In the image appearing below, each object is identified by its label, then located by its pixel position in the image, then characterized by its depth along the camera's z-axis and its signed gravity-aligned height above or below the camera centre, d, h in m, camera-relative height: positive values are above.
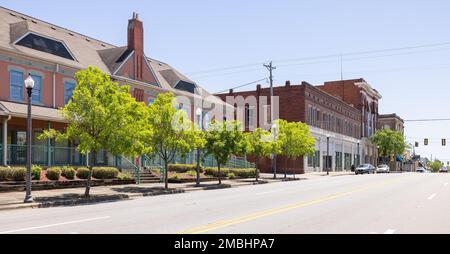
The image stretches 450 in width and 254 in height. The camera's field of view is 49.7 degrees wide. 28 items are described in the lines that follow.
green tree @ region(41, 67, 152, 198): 20.56 +1.37
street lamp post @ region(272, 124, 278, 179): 43.21 +1.63
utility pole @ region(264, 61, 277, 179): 48.34 +7.84
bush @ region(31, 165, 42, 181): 23.19 -1.15
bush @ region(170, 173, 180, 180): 31.81 -1.88
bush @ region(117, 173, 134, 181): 28.28 -1.66
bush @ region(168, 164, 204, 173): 36.31 -1.46
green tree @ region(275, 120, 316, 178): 43.78 +0.88
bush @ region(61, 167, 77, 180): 25.17 -1.28
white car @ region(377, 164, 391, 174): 72.69 -3.01
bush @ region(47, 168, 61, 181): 24.05 -1.28
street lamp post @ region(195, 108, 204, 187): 30.10 -1.40
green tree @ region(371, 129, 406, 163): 89.50 +1.29
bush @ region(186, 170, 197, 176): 34.95 -1.76
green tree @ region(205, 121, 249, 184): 31.78 +0.50
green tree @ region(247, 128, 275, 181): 38.47 +0.52
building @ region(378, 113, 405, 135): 111.38 +6.41
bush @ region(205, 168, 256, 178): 37.53 -1.91
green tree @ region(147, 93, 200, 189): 26.38 +1.22
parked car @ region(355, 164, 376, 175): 62.69 -2.67
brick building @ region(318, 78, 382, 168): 85.31 +8.96
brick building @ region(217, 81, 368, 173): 59.00 +4.24
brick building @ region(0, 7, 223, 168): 26.80 +4.89
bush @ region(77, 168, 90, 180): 26.06 -1.28
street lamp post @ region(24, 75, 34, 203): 18.41 -0.09
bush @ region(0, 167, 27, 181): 21.89 -1.17
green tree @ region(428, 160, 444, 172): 161.30 -5.74
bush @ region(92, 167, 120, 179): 26.91 -1.37
